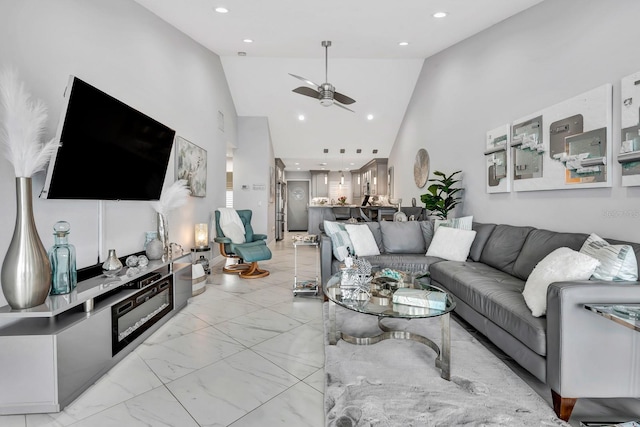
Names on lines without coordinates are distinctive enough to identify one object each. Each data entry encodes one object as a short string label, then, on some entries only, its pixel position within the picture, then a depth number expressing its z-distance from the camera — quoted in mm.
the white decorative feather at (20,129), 1588
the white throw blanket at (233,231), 4844
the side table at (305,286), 3600
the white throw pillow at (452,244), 3438
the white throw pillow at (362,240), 3656
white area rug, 1505
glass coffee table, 1838
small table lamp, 4504
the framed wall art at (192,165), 3991
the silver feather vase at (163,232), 3199
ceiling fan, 4230
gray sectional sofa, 1503
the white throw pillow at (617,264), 1727
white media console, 1531
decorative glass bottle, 1847
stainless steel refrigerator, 9262
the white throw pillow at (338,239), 3355
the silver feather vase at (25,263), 1599
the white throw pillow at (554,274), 1768
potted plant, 4410
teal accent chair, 4402
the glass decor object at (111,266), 2281
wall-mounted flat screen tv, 1917
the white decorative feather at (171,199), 3275
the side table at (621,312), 1286
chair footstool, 4352
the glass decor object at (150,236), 3145
